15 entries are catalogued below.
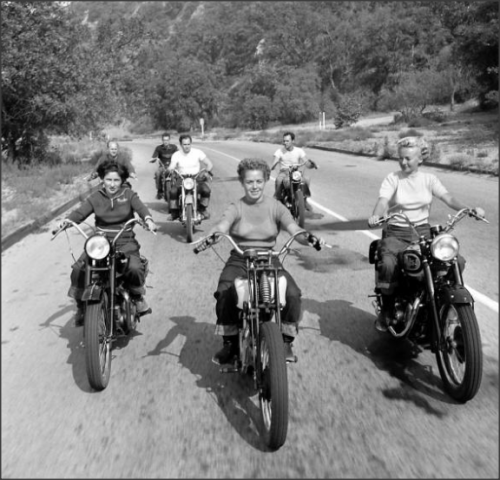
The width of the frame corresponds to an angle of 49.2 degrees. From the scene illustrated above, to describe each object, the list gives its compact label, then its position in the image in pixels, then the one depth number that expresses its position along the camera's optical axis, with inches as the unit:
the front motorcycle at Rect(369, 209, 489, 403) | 134.9
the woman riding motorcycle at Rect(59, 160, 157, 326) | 187.5
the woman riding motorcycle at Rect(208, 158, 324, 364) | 151.5
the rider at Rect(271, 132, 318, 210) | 402.1
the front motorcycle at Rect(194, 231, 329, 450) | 118.6
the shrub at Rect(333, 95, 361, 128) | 1847.9
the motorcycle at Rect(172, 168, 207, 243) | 355.3
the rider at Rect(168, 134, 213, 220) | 375.0
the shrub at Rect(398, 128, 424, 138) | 1329.5
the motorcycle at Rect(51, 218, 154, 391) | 148.1
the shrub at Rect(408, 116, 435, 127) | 1656.6
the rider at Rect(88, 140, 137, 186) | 422.3
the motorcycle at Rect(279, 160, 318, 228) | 379.6
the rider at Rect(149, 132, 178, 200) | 497.4
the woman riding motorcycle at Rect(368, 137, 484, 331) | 179.6
